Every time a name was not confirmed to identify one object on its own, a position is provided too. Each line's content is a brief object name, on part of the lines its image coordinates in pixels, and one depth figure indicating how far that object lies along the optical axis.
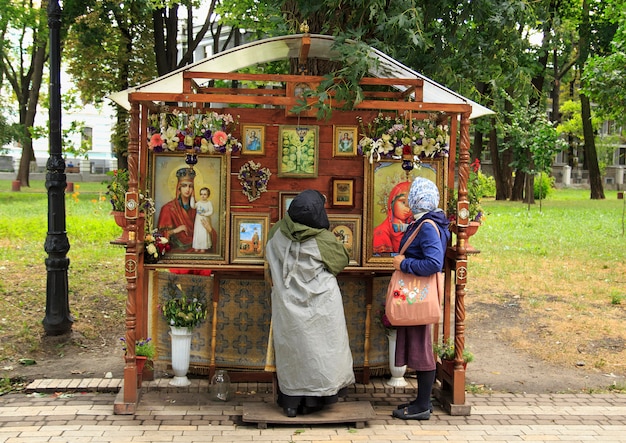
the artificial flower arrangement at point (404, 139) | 6.96
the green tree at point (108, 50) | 17.03
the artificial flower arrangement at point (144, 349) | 6.67
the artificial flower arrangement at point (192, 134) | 6.86
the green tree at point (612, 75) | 14.78
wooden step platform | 5.93
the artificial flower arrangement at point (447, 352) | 6.71
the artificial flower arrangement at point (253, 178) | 7.11
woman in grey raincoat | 5.99
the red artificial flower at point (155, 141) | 6.86
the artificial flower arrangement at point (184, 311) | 6.79
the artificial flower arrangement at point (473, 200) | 6.88
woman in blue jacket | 5.98
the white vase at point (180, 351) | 6.80
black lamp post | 8.16
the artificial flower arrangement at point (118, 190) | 6.78
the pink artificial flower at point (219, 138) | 6.84
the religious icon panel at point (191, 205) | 7.01
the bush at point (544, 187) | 36.62
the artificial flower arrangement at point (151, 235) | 6.82
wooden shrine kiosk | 6.91
